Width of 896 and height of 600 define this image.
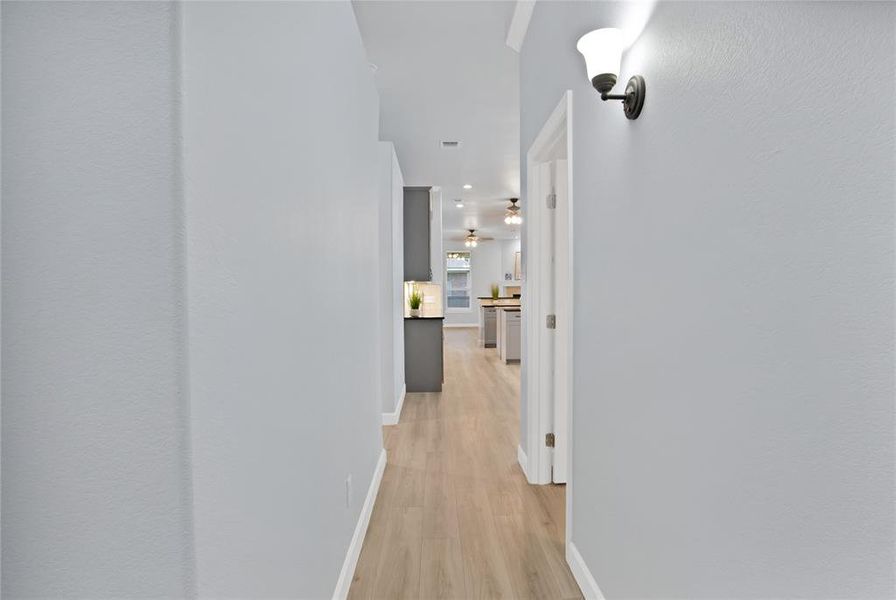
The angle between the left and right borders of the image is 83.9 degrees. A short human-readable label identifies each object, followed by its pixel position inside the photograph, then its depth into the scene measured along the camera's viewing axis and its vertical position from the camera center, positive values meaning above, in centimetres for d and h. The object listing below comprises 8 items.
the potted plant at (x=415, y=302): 608 -26
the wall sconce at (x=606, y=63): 147 +66
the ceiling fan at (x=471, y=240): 1167 +96
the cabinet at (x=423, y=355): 575 -87
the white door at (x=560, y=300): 297 -12
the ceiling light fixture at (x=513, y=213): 852 +120
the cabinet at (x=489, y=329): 1031 -100
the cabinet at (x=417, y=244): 639 +47
